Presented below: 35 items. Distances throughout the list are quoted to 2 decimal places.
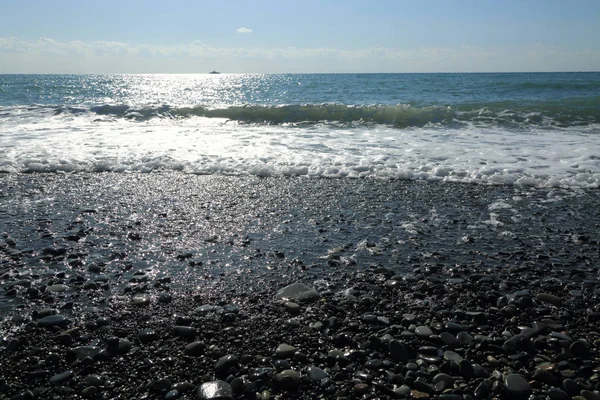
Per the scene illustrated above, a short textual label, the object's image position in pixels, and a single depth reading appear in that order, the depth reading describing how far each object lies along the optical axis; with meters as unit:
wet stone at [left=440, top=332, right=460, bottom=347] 2.84
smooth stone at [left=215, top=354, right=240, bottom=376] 2.57
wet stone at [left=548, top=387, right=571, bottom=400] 2.33
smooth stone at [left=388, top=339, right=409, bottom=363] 2.70
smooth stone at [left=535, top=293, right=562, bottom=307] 3.41
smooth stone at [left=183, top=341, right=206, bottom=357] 2.75
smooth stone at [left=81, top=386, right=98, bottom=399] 2.36
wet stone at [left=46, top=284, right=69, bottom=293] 3.55
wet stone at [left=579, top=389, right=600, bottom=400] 2.31
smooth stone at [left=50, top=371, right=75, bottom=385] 2.46
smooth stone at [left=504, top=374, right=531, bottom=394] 2.39
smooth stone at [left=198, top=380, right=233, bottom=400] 2.34
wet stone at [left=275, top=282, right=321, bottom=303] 3.47
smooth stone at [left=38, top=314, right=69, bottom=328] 3.04
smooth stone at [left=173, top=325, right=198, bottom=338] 2.95
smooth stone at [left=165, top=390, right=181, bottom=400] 2.34
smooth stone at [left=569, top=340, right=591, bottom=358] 2.71
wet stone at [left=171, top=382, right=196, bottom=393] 2.41
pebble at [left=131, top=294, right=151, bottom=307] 3.38
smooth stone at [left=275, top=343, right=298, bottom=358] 2.73
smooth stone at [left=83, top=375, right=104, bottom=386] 2.45
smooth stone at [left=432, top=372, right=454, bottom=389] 2.45
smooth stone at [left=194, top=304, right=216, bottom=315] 3.27
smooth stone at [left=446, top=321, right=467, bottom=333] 3.01
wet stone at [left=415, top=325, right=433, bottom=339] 2.92
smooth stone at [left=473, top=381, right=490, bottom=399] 2.37
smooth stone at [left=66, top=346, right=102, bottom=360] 2.69
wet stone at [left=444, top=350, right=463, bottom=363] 2.66
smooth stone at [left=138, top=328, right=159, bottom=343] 2.91
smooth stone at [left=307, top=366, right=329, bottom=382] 2.51
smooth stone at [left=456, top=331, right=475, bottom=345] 2.86
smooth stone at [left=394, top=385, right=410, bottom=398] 2.39
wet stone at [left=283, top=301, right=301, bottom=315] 3.27
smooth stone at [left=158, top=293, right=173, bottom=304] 3.42
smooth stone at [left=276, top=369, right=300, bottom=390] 2.44
